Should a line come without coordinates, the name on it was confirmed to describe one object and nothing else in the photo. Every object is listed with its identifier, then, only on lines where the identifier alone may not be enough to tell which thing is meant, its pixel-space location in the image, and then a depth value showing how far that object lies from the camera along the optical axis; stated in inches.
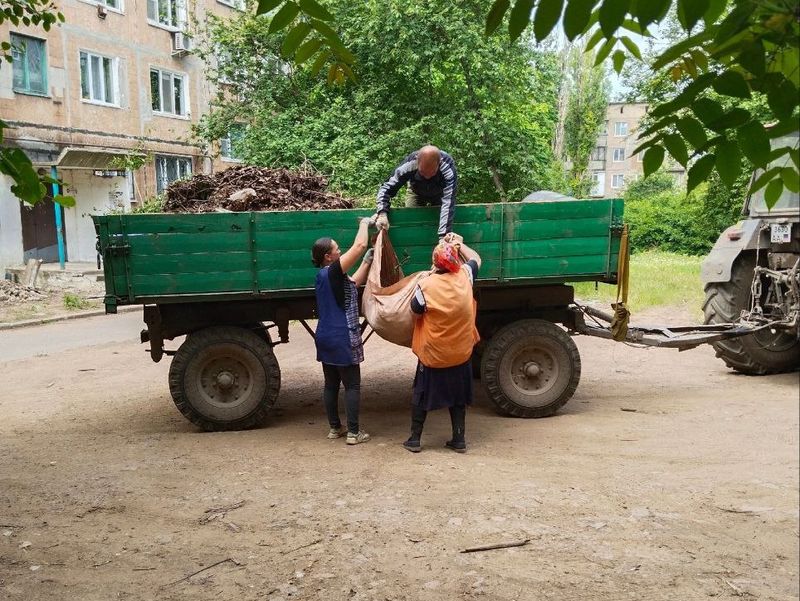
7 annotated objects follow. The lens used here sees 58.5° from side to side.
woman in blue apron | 218.5
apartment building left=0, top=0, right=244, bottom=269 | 658.2
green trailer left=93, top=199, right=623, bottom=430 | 229.0
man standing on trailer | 225.9
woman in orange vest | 207.0
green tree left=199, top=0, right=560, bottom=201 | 554.9
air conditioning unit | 810.2
